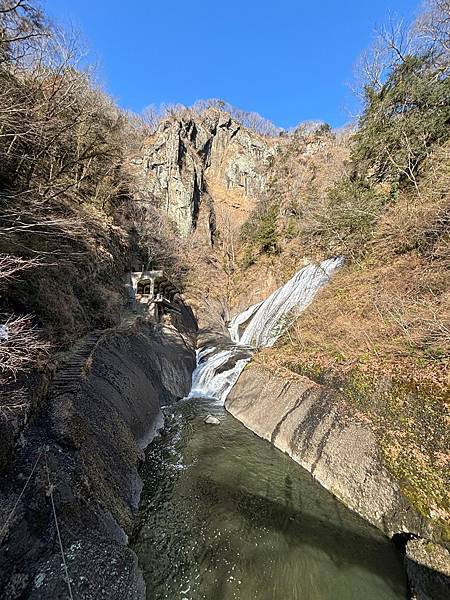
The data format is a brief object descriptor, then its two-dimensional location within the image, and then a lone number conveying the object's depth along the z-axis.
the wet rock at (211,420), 10.10
